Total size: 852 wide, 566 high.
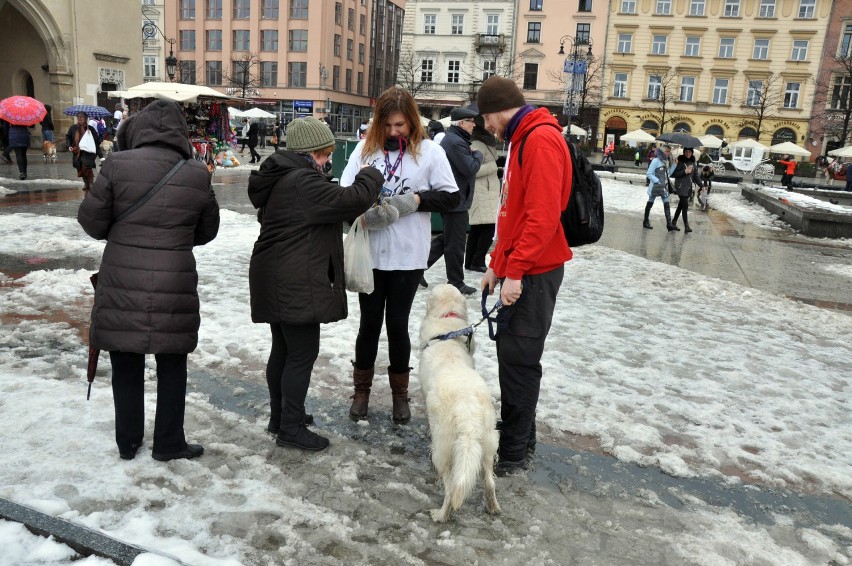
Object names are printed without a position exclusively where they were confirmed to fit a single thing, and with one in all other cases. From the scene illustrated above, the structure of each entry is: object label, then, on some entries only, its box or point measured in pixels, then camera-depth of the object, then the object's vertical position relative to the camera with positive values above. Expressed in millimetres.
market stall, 18391 +777
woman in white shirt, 3639 -299
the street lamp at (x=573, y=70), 25047 +3568
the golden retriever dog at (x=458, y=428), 2777 -1199
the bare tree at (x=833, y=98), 49750 +6355
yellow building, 51844 +8580
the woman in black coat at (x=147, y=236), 2988 -479
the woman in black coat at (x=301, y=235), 3180 -456
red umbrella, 14555 +309
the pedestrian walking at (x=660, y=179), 12672 -223
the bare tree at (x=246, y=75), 62875 +6446
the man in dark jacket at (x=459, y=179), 6699 -252
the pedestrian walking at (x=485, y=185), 7711 -338
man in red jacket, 3023 -421
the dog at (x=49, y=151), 20750 -764
